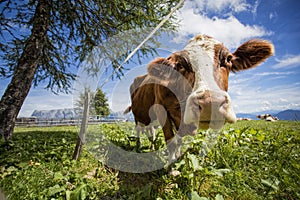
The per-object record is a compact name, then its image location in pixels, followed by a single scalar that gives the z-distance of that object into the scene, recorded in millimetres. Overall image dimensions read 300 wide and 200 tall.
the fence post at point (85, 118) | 2670
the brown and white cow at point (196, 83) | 1686
